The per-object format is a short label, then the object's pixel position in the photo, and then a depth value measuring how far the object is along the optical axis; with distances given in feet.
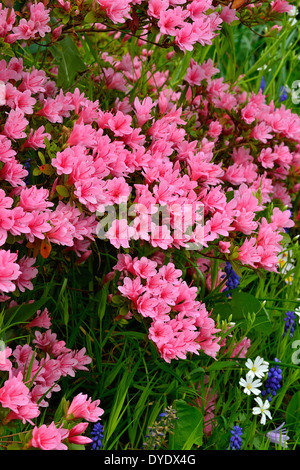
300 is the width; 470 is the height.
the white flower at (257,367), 6.12
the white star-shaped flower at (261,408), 6.12
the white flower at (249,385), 6.08
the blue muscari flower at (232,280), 6.88
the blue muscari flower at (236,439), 5.77
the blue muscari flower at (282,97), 10.24
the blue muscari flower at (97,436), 5.42
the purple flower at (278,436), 6.11
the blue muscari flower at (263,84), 10.86
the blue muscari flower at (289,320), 7.04
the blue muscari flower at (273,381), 6.40
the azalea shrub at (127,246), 5.17
